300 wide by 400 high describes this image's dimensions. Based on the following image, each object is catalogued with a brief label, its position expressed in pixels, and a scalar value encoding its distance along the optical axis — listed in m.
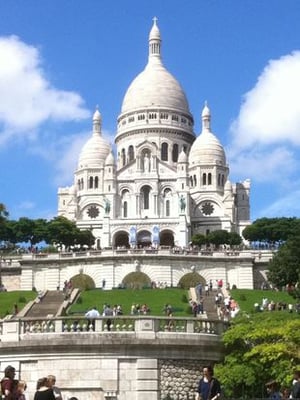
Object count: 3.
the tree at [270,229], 101.00
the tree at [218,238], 102.06
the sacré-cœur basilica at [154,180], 110.00
